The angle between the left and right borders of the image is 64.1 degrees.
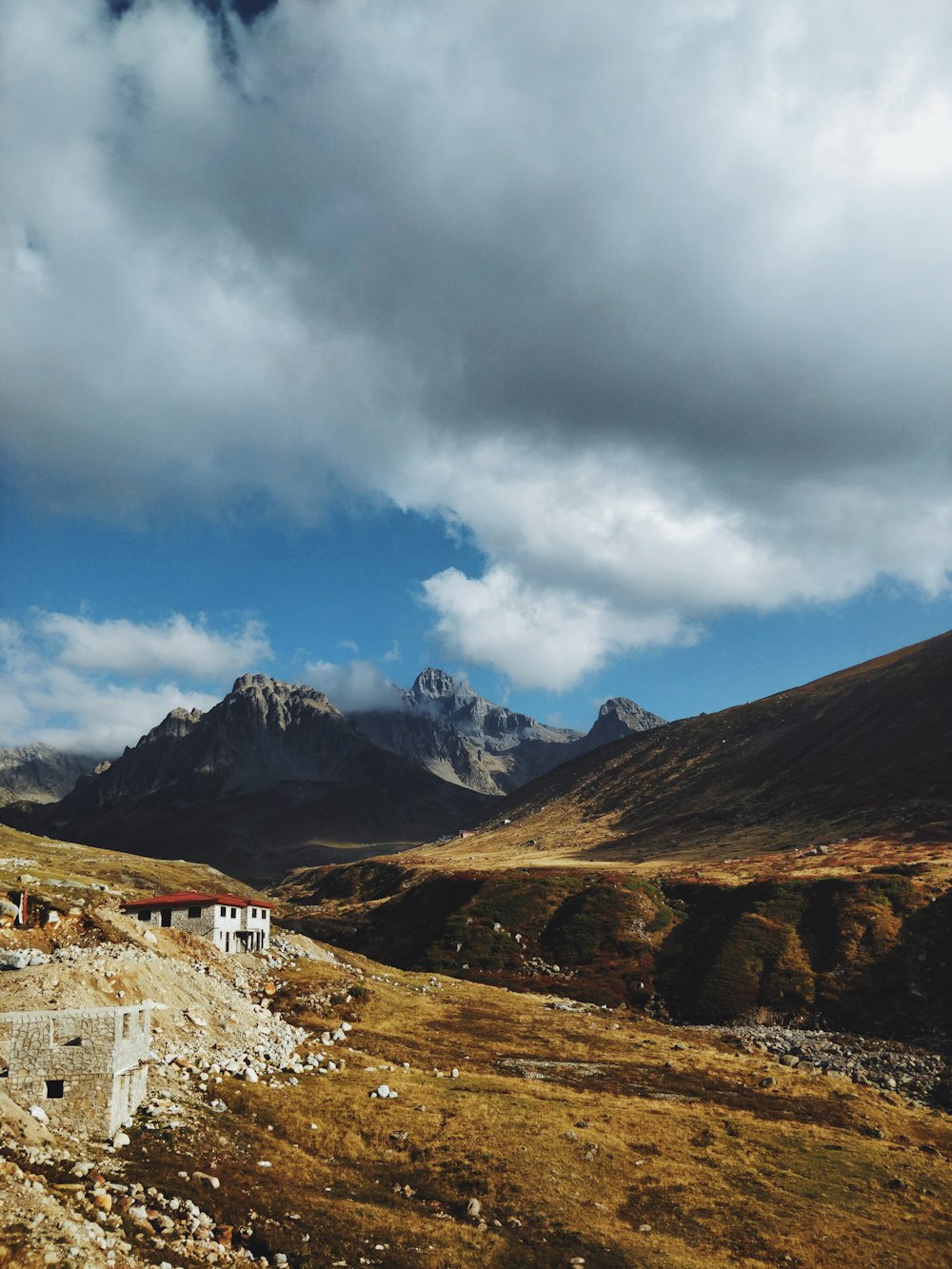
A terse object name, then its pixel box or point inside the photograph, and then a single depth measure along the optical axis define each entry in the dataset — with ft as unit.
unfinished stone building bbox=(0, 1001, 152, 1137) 94.99
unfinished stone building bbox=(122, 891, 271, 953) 229.86
